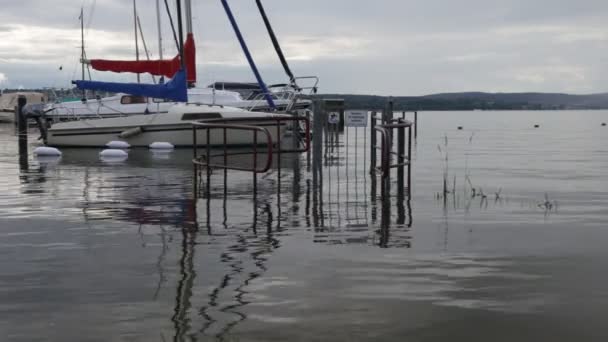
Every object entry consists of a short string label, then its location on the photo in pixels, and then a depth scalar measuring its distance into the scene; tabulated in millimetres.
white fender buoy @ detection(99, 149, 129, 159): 26812
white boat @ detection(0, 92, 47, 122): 76812
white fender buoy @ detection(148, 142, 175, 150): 30880
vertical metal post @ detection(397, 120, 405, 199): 14816
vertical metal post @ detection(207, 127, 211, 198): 13600
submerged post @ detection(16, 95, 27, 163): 28000
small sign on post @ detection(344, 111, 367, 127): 16500
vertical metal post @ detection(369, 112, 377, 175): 16422
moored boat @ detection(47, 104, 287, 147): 31145
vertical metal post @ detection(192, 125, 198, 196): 14133
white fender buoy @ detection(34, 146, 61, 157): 27719
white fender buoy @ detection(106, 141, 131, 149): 31077
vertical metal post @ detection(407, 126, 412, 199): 15077
